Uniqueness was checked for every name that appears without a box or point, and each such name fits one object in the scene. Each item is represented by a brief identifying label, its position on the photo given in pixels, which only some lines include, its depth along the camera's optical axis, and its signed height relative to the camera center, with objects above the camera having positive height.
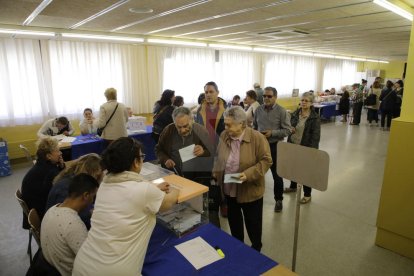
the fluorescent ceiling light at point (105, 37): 5.11 +0.98
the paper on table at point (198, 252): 1.52 -0.98
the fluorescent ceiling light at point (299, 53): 9.48 +1.21
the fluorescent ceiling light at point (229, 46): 7.11 +1.09
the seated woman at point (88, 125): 4.91 -0.70
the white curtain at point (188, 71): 7.27 +0.45
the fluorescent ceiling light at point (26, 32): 4.50 +0.94
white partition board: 1.71 -0.53
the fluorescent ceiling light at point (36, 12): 2.99 +0.95
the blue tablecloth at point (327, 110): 9.49 -0.85
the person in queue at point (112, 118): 4.26 -0.50
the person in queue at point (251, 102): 4.60 -0.27
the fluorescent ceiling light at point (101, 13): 3.00 +0.95
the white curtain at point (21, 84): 5.09 +0.05
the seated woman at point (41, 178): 2.27 -0.77
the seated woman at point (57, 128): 4.43 -0.69
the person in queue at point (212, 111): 3.17 -0.30
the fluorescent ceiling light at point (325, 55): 10.35 +1.27
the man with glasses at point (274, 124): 3.34 -0.47
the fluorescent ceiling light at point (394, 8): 2.88 +0.90
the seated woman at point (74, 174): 1.82 -0.65
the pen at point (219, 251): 1.57 -0.97
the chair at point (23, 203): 2.16 -0.93
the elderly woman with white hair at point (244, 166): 2.07 -0.62
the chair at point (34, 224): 1.91 -0.98
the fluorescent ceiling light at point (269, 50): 8.14 +1.16
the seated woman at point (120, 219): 1.26 -0.63
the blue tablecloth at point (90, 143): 4.28 -0.95
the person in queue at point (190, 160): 2.48 -0.62
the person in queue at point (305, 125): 3.37 -0.49
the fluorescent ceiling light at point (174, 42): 5.97 +1.05
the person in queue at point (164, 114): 4.20 -0.42
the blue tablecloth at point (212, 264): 1.45 -0.98
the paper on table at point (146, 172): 2.22 -0.71
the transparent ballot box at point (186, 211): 1.82 -0.91
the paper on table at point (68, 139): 4.27 -0.85
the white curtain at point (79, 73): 5.61 +0.30
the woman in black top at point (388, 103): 8.13 -0.49
